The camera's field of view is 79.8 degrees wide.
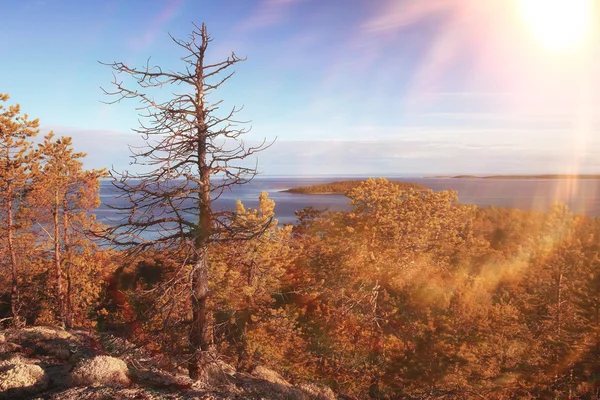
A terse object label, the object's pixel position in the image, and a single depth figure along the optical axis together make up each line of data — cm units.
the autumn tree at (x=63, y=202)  2044
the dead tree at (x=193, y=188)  912
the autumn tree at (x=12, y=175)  1922
